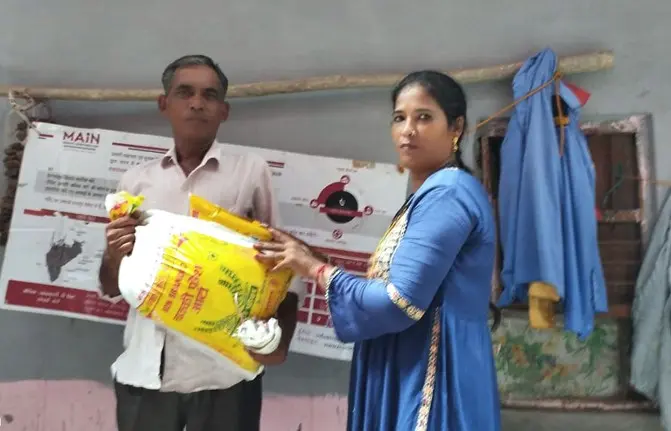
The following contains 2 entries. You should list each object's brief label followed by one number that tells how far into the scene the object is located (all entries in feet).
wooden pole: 5.70
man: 4.46
